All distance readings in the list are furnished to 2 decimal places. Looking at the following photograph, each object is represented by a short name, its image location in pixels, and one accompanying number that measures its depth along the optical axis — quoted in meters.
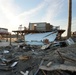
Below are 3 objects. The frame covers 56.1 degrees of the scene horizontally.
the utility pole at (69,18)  9.28
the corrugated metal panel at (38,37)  8.73
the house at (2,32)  17.96
